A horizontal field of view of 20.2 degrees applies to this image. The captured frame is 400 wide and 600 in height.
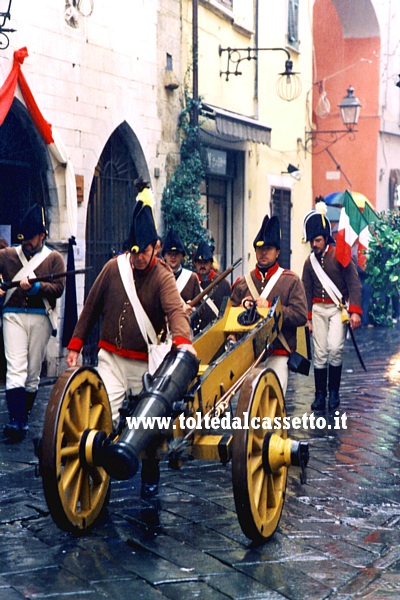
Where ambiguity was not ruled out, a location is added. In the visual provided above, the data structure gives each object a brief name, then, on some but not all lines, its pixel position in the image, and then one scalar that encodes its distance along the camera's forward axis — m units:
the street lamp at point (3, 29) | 10.53
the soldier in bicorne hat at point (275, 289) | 8.30
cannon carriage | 5.22
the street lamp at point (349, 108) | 21.44
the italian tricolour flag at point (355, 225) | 14.55
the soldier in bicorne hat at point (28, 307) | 8.47
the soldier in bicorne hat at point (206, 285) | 10.17
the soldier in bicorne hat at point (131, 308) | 6.42
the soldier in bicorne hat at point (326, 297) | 10.27
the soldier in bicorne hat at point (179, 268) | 9.41
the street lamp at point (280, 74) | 16.89
